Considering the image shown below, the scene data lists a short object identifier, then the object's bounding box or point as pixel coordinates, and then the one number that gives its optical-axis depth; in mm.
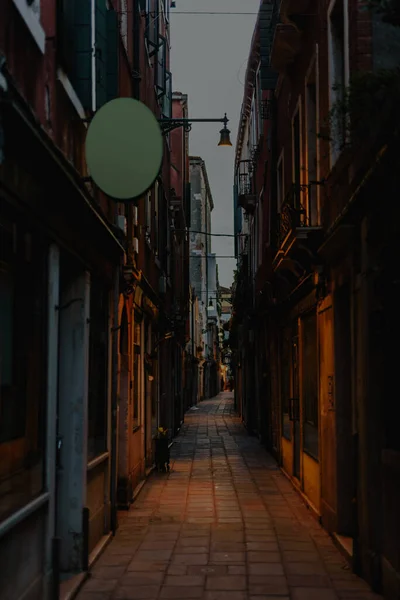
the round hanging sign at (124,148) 8156
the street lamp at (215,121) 13938
